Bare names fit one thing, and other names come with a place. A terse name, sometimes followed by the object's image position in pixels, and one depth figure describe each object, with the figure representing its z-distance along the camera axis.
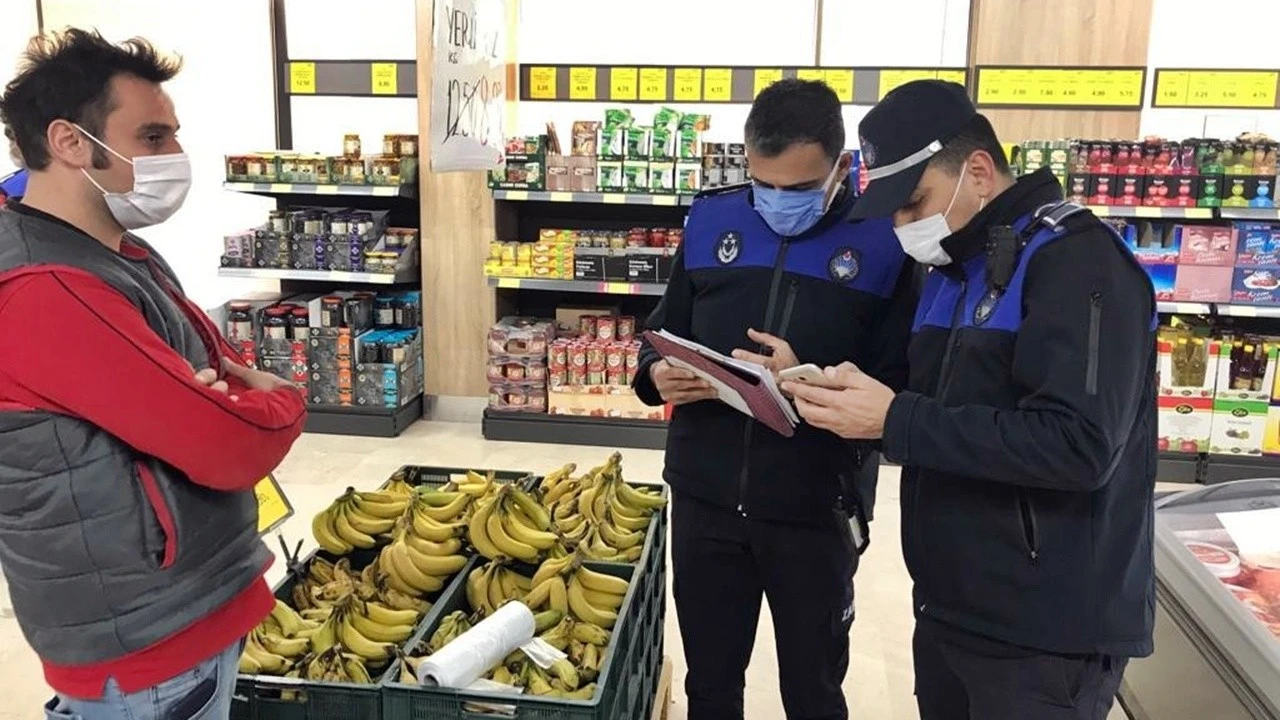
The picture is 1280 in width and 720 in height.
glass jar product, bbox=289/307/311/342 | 5.85
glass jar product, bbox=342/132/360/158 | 5.80
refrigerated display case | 2.18
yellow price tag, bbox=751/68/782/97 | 5.80
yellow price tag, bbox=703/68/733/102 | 5.86
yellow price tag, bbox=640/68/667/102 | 5.91
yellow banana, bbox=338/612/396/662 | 2.06
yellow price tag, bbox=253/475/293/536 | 2.43
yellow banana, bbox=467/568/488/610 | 2.31
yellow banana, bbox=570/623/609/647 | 2.11
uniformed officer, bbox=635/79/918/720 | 2.15
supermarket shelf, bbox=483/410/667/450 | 5.71
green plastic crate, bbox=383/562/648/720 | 1.79
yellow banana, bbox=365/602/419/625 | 2.20
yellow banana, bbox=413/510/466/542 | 2.47
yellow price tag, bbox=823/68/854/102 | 5.73
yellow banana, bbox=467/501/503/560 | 2.41
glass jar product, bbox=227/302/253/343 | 5.96
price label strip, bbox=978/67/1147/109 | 5.51
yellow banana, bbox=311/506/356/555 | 2.51
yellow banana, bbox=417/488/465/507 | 2.69
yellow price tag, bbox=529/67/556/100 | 6.03
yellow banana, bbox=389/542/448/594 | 2.35
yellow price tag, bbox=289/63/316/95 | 6.19
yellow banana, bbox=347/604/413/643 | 2.16
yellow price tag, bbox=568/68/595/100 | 5.98
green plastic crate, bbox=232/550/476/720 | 1.87
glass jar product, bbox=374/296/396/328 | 6.09
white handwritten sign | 3.18
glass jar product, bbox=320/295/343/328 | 5.80
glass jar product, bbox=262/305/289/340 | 5.86
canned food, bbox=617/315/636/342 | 5.77
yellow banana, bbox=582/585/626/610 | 2.28
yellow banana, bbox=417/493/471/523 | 2.58
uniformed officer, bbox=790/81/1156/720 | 1.52
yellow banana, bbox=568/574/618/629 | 2.20
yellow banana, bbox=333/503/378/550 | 2.52
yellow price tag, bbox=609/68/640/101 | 5.95
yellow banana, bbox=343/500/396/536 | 2.56
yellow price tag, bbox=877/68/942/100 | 5.67
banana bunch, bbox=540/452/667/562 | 2.56
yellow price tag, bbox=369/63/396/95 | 6.12
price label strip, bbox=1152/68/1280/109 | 5.47
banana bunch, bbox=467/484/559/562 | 2.40
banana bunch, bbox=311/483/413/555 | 2.52
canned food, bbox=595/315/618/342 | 5.75
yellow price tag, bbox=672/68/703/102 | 5.89
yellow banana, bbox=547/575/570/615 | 2.22
